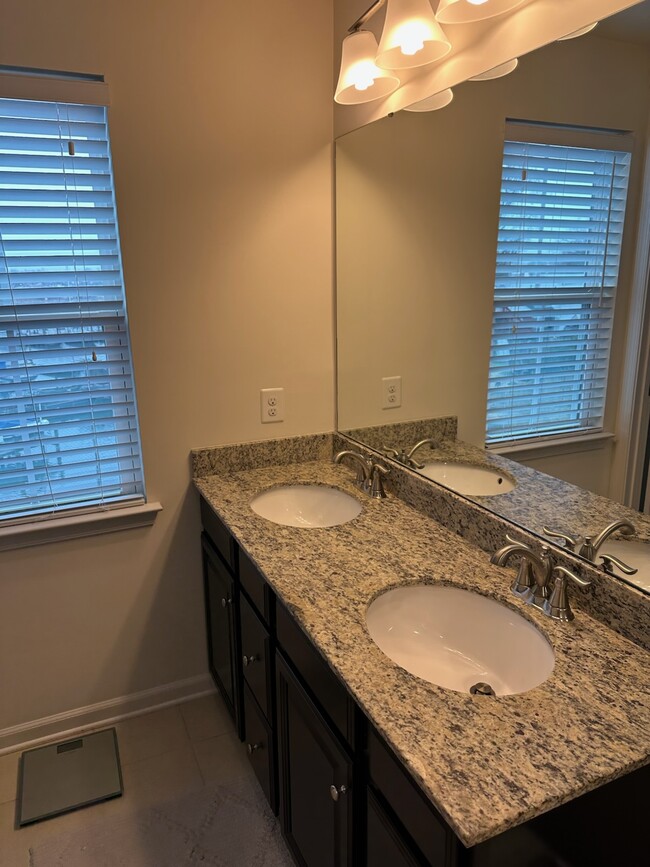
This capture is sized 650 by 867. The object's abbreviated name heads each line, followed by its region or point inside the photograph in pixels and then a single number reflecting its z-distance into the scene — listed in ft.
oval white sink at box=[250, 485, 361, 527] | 6.47
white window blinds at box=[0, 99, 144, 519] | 5.70
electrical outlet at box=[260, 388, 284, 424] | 7.08
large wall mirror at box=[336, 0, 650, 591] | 3.81
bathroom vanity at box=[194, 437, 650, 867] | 2.81
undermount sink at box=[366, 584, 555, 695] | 3.95
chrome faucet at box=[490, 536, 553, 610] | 4.11
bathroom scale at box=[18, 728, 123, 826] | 6.06
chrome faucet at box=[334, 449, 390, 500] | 6.37
